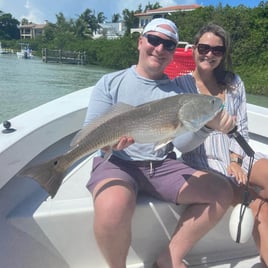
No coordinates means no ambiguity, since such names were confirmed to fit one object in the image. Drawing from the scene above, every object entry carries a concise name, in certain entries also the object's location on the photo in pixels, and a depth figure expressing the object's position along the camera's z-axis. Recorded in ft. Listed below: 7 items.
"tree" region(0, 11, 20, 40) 243.07
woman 5.35
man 4.55
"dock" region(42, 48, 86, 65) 145.20
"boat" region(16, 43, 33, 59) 156.99
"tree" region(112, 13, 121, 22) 224.46
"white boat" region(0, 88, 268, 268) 5.06
